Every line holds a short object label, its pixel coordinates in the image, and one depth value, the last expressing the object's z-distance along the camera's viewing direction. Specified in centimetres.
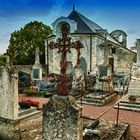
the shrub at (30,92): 1180
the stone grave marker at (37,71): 1515
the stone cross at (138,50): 1004
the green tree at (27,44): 2400
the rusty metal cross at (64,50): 372
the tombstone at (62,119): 363
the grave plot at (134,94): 859
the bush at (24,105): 730
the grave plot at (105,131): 473
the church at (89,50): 1800
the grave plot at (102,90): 981
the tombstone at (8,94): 543
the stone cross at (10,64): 547
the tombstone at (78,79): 1236
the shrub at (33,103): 799
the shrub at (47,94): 1153
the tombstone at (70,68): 1777
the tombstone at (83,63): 1822
